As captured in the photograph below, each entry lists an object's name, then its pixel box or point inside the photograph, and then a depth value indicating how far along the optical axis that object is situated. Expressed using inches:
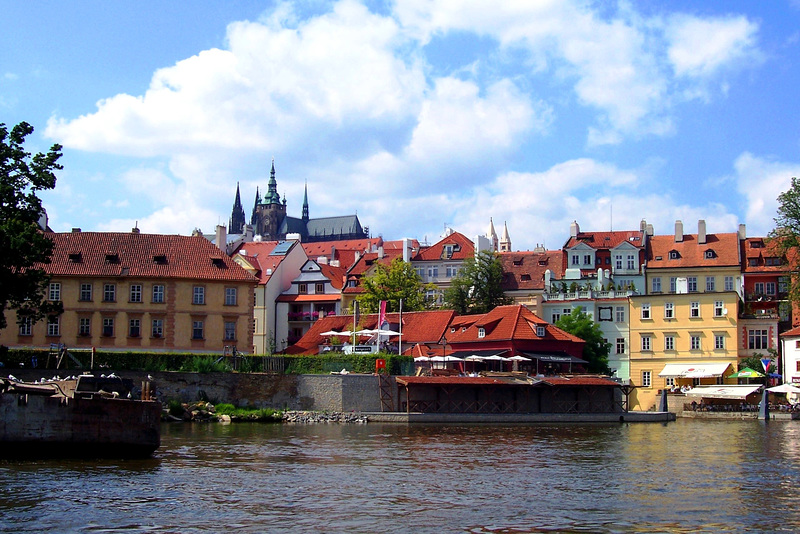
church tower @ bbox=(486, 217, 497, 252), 5403.5
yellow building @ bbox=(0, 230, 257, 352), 2647.6
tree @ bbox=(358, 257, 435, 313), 3336.6
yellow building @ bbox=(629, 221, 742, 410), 3154.5
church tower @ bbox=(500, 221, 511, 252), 6210.6
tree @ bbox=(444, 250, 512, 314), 3417.8
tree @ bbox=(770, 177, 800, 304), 2863.9
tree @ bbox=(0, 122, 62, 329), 1918.1
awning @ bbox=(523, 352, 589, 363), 2733.8
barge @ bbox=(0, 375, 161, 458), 1106.4
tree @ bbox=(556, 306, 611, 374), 3070.9
